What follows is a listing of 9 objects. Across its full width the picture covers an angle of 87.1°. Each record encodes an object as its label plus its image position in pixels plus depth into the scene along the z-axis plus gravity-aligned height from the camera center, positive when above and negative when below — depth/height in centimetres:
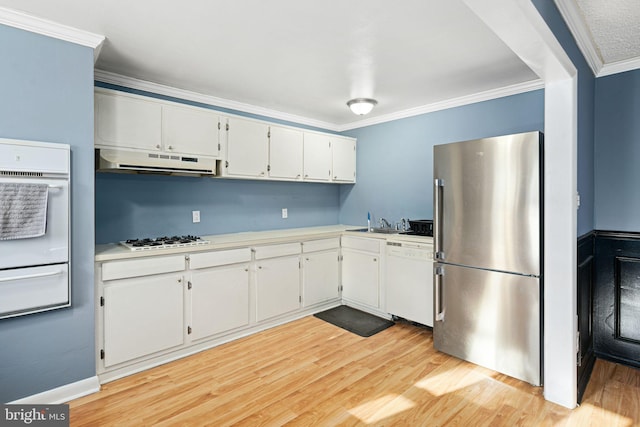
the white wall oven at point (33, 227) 194 -7
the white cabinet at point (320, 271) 371 -65
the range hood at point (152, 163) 258 +43
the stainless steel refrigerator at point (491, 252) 234 -29
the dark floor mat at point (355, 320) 338 -113
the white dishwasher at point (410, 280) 323 -66
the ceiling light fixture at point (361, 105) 351 +114
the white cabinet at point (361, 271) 372 -64
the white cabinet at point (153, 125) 258 +76
